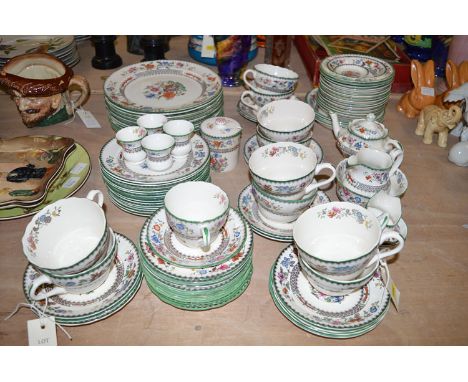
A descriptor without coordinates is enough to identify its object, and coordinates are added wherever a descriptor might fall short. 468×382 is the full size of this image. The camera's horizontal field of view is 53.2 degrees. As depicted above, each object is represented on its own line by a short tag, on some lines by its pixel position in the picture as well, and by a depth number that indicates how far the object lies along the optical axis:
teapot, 1.52
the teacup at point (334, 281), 1.06
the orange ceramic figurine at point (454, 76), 1.82
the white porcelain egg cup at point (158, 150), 1.37
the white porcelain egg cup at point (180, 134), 1.44
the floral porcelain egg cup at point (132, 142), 1.39
